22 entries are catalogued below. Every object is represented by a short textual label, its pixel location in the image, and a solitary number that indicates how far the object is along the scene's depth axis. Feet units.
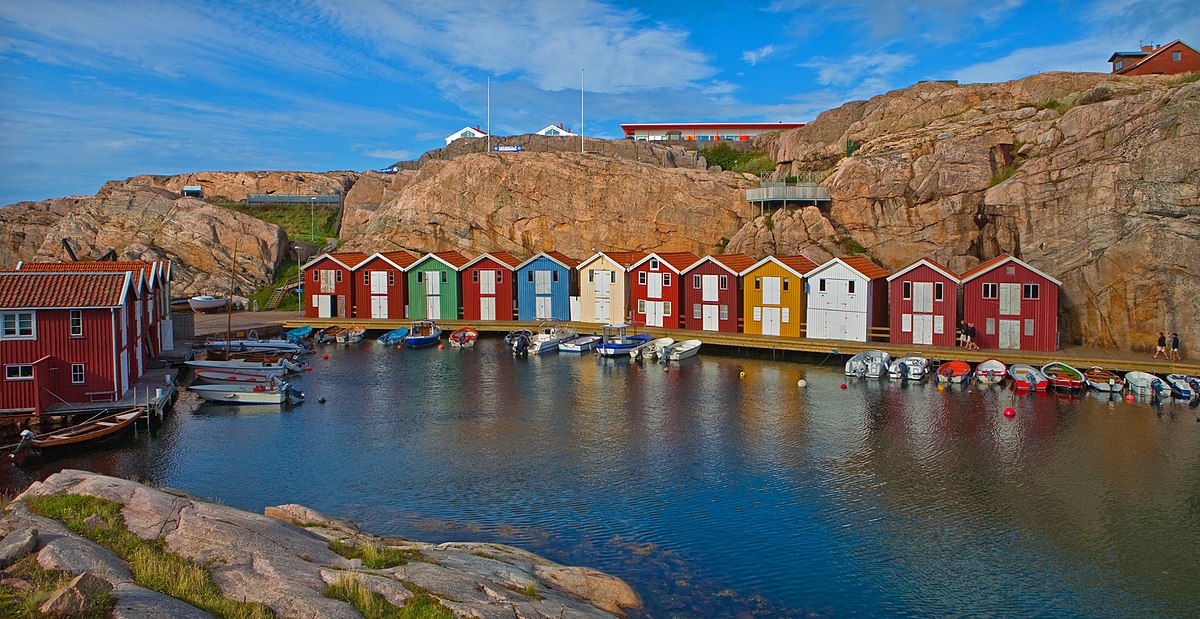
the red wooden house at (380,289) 198.80
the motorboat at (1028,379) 125.29
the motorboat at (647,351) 159.02
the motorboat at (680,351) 157.75
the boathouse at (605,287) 186.60
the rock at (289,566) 40.32
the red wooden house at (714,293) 171.94
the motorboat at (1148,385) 119.34
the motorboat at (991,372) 131.03
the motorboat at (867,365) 138.00
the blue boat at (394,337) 179.83
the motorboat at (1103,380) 122.31
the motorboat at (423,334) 176.24
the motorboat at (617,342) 161.58
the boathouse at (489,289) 195.00
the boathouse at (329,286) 200.03
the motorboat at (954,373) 131.85
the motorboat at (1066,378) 124.06
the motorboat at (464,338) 178.19
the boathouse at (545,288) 192.75
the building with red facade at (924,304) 148.05
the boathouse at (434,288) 197.06
